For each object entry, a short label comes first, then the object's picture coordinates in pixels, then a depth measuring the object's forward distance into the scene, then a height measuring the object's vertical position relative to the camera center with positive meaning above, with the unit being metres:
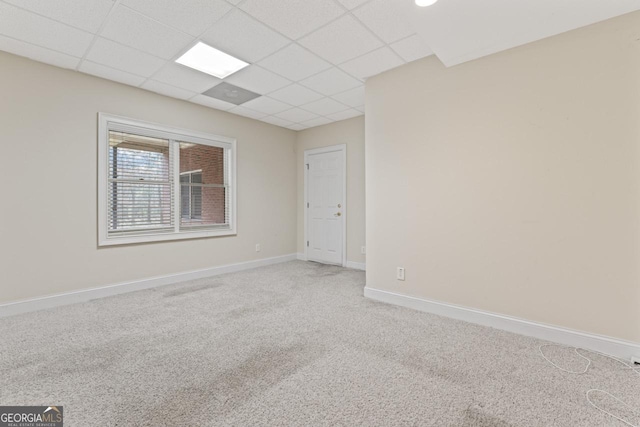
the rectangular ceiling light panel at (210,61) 2.77 +1.60
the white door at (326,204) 5.11 +0.15
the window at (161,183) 3.51 +0.41
